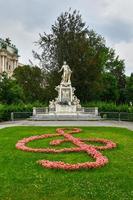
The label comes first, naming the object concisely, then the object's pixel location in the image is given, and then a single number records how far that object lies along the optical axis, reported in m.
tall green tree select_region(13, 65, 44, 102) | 28.25
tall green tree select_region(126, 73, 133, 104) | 36.92
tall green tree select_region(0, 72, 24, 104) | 28.23
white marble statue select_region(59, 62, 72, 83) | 21.99
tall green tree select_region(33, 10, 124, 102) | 26.19
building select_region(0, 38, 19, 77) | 54.29
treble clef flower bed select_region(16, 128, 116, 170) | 6.23
